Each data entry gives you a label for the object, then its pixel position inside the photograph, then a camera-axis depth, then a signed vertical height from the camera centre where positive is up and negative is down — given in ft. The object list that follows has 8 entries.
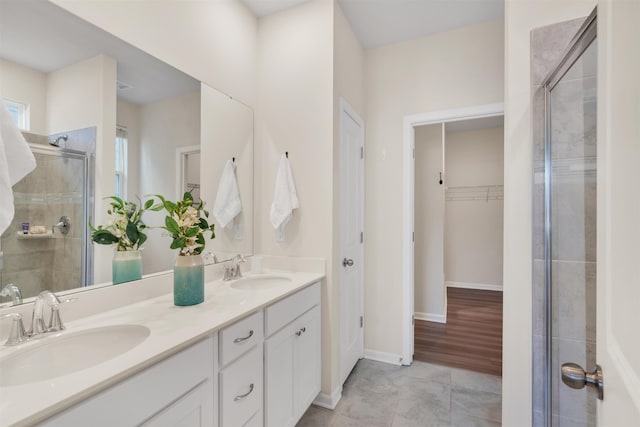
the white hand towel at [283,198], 6.81 +0.38
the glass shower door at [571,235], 3.95 -0.28
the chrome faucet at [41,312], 3.20 -1.07
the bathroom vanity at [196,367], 2.38 -1.59
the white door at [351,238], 7.36 -0.62
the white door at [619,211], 1.48 +0.03
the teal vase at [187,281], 4.39 -1.00
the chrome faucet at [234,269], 6.19 -1.14
